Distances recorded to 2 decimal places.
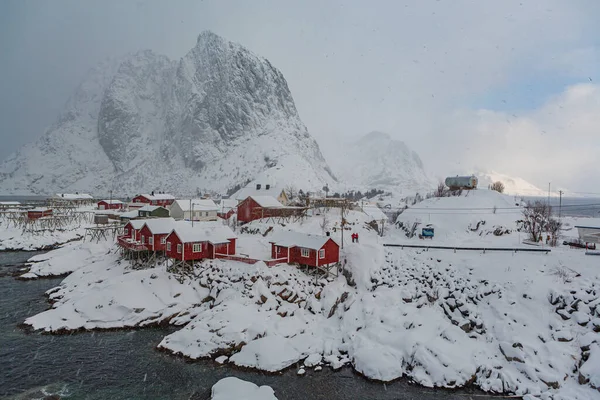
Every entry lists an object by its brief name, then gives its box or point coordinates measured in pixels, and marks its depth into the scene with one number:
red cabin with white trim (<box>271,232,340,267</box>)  35.31
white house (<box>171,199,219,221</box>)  65.44
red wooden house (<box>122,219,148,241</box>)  44.90
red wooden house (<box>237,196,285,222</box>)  58.78
